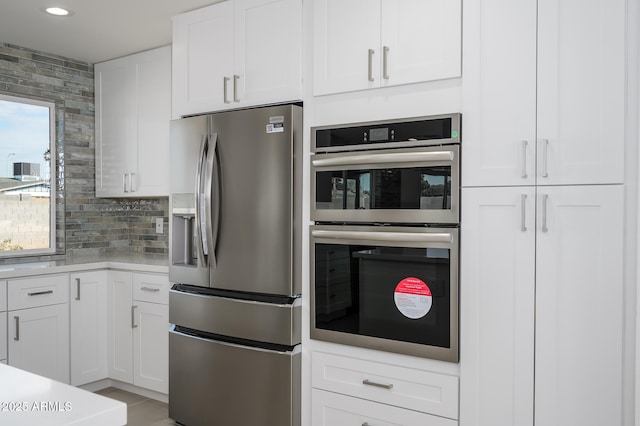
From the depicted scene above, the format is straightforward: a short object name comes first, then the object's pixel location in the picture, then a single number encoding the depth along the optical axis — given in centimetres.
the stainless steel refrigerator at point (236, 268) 257
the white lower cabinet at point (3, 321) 316
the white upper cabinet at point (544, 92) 184
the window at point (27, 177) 375
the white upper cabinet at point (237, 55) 262
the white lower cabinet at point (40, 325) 322
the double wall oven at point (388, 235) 214
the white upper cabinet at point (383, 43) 215
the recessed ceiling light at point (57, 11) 305
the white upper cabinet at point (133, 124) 374
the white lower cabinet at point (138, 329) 341
